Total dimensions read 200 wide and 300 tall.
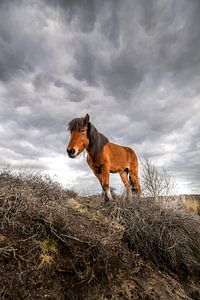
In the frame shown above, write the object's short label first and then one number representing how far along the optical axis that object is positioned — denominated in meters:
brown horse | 5.50
